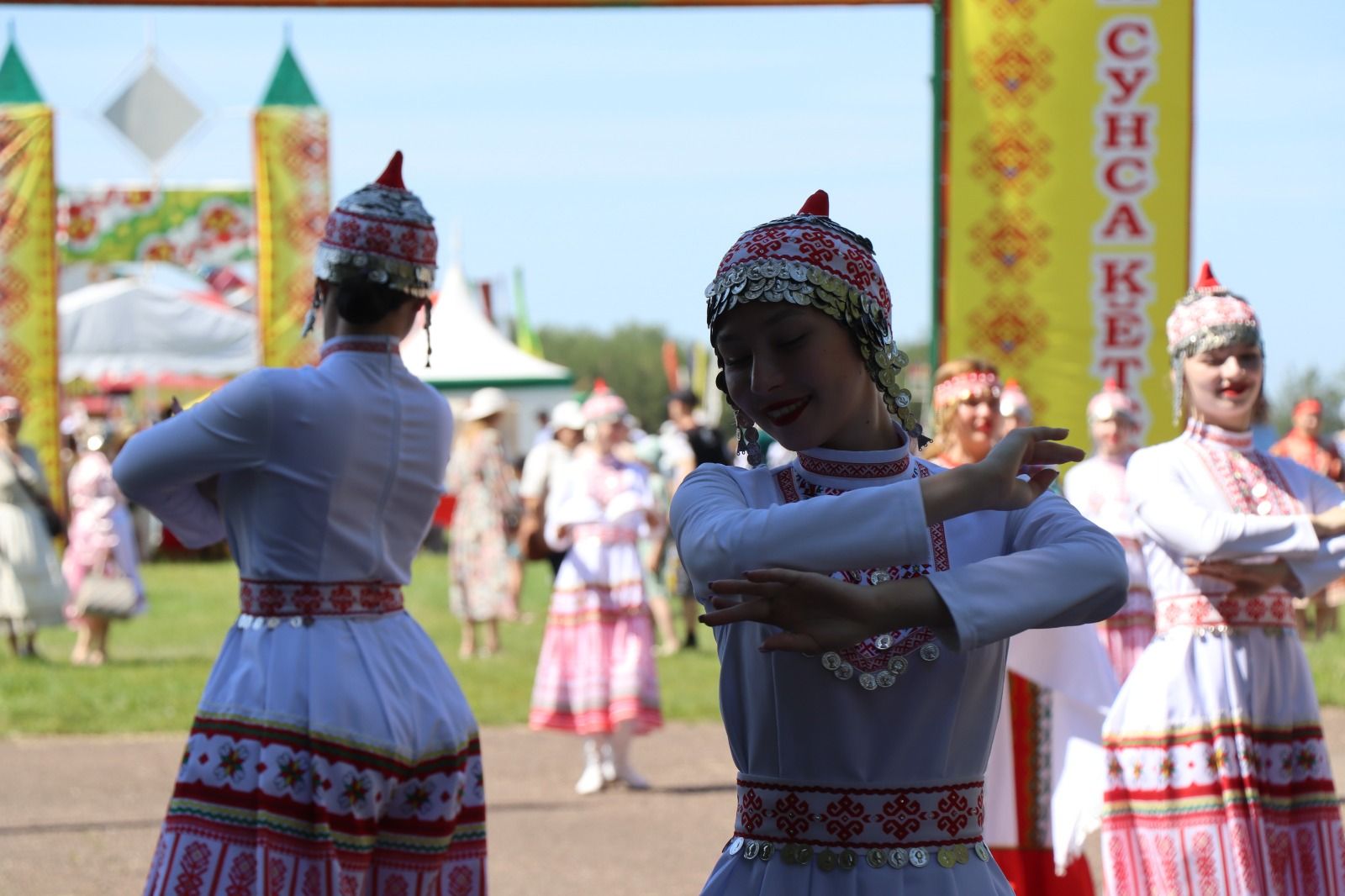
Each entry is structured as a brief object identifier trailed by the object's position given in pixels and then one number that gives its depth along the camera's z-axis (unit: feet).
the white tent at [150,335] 86.58
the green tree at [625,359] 308.19
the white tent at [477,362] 88.58
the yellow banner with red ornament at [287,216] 62.13
